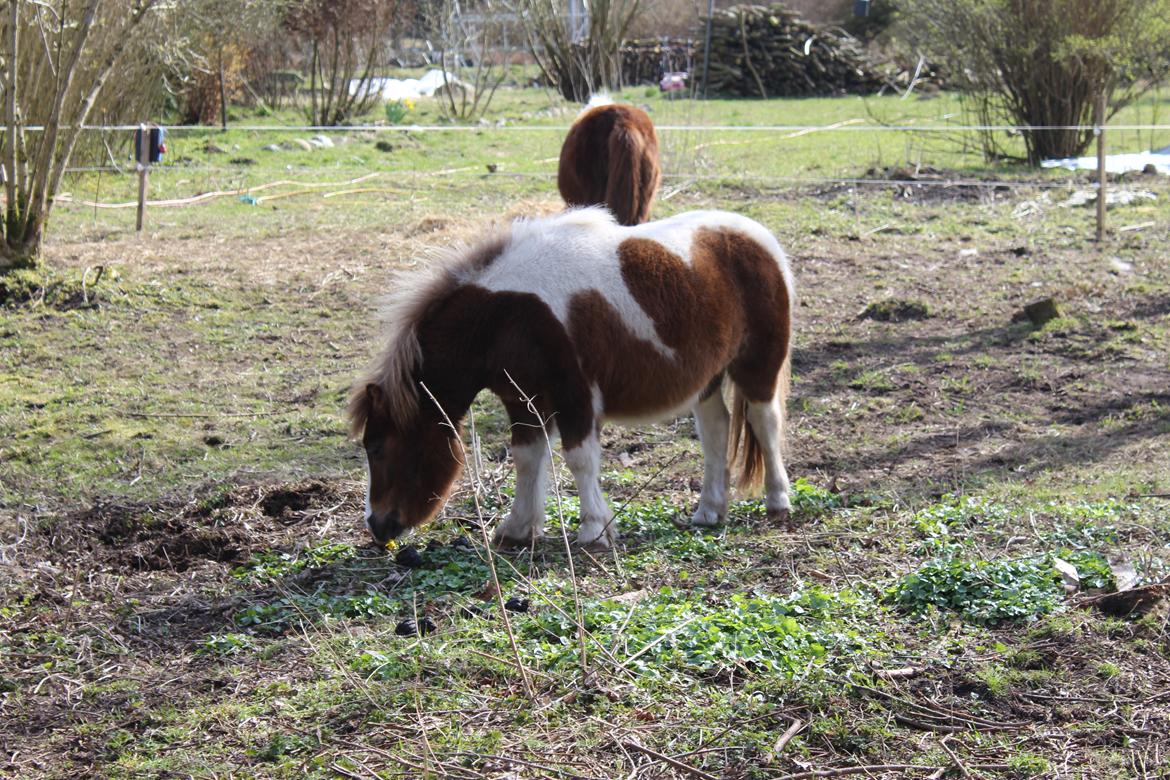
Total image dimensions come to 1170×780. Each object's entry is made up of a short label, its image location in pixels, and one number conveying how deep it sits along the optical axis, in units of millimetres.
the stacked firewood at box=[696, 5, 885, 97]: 30094
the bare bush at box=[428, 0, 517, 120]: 24969
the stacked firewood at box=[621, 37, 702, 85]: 32906
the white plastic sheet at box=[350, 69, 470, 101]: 27297
